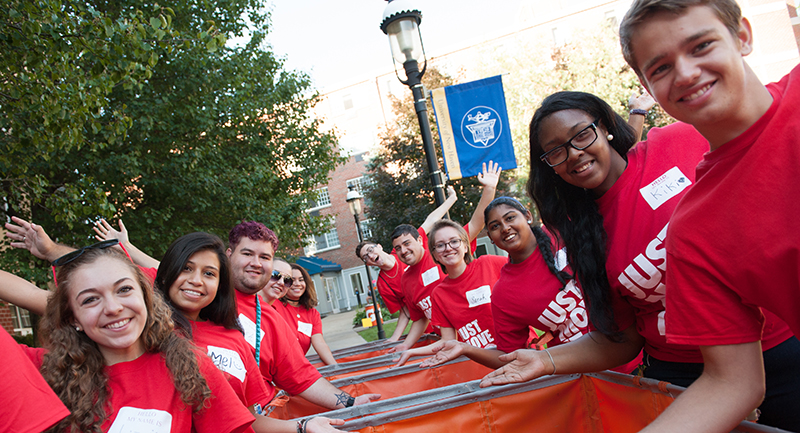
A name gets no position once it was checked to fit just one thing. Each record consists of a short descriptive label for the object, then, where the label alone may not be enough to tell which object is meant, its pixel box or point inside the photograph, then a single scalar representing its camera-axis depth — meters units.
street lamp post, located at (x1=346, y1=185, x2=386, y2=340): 14.92
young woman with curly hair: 2.05
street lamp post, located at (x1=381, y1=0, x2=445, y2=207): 5.39
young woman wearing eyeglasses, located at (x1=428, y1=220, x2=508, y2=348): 4.43
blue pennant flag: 5.88
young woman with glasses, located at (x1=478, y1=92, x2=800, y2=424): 1.95
